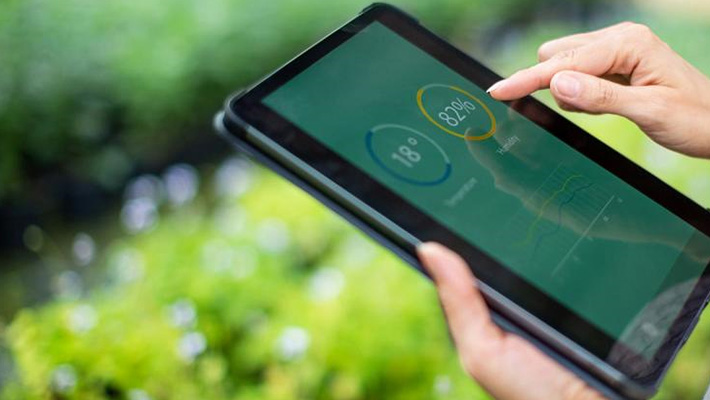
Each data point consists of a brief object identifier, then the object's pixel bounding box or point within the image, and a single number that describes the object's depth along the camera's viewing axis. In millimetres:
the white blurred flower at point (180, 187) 2764
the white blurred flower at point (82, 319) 1893
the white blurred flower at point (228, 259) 2270
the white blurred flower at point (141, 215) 2461
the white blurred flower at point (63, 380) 1709
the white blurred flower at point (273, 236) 2461
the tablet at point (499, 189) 972
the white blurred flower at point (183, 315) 1953
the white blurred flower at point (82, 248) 2716
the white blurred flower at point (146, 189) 3041
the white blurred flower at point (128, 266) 2311
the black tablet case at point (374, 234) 941
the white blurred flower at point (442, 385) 1735
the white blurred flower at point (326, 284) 2139
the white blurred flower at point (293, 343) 1913
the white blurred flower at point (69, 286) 2174
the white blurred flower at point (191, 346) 1834
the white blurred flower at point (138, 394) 1749
